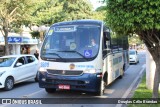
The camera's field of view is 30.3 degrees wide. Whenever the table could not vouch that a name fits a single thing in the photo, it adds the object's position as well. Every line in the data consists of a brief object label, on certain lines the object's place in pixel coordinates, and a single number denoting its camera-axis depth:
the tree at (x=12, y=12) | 22.72
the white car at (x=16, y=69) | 12.77
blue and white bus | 10.18
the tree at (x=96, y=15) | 39.69
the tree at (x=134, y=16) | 7.21
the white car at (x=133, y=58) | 30.70
